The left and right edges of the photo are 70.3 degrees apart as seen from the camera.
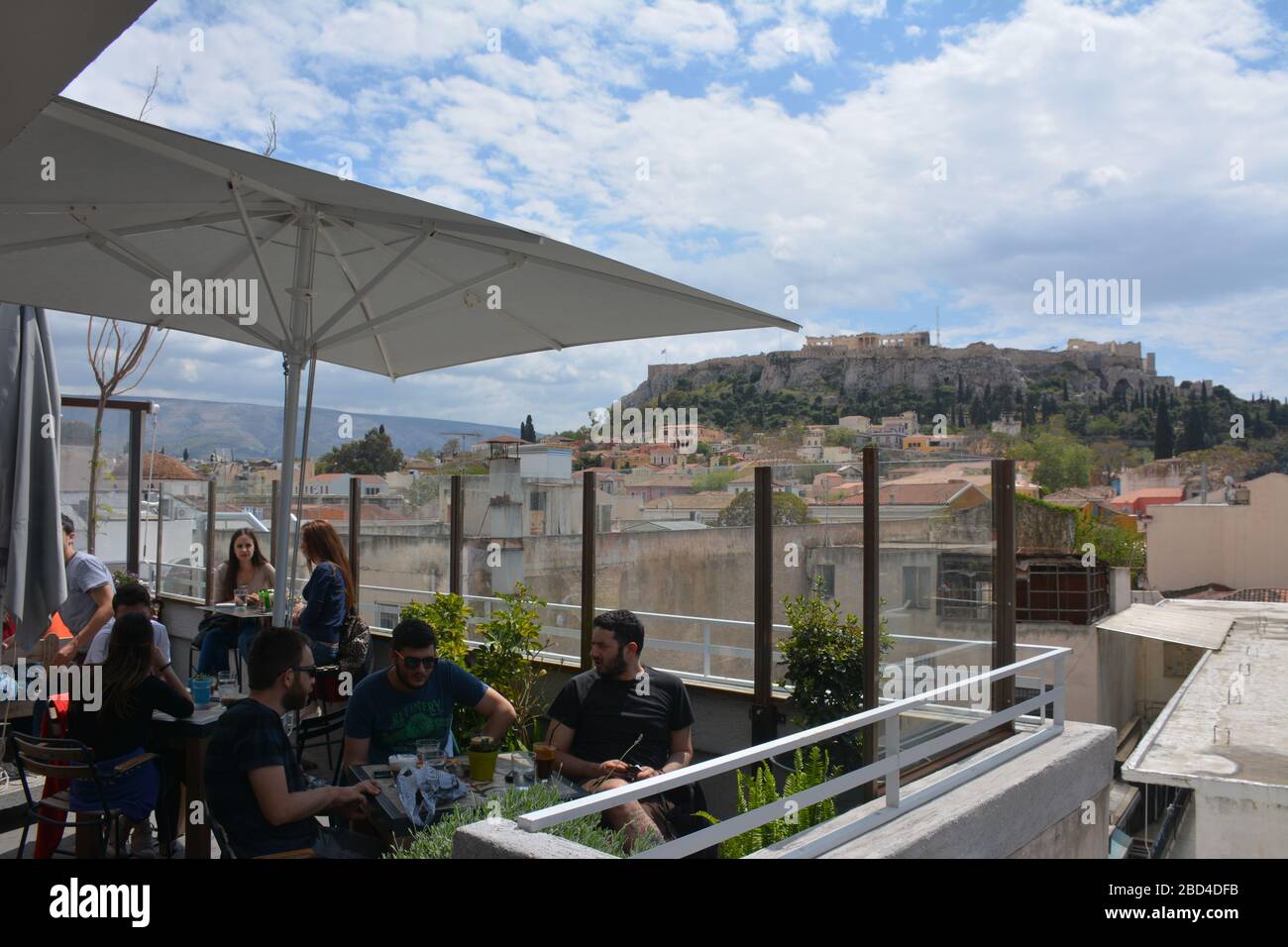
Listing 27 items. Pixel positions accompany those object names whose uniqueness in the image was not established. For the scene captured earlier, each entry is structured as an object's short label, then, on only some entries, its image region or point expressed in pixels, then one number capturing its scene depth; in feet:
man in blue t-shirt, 11.78
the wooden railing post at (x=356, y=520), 24.98
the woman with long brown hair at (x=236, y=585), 18.75
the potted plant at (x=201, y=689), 13.62
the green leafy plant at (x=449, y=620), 18.22
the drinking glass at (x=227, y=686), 14.21
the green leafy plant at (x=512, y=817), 8.32
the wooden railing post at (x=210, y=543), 28.71
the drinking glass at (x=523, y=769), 10.57
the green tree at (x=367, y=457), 135.23
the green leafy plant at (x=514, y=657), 18.01
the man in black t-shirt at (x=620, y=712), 12.60
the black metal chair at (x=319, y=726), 13.39
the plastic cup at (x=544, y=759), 11.00
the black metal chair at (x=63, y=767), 11.30
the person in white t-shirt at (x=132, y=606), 14.76
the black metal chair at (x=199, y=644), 18.93
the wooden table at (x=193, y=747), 12.24
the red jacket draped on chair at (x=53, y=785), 12.22
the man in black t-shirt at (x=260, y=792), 9.25
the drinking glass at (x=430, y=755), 10.57
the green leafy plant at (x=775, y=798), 10.69
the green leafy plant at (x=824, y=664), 15.39
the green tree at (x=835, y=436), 142.20
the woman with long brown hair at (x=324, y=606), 17.16
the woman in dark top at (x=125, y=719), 11.94
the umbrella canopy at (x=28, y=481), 15.81
